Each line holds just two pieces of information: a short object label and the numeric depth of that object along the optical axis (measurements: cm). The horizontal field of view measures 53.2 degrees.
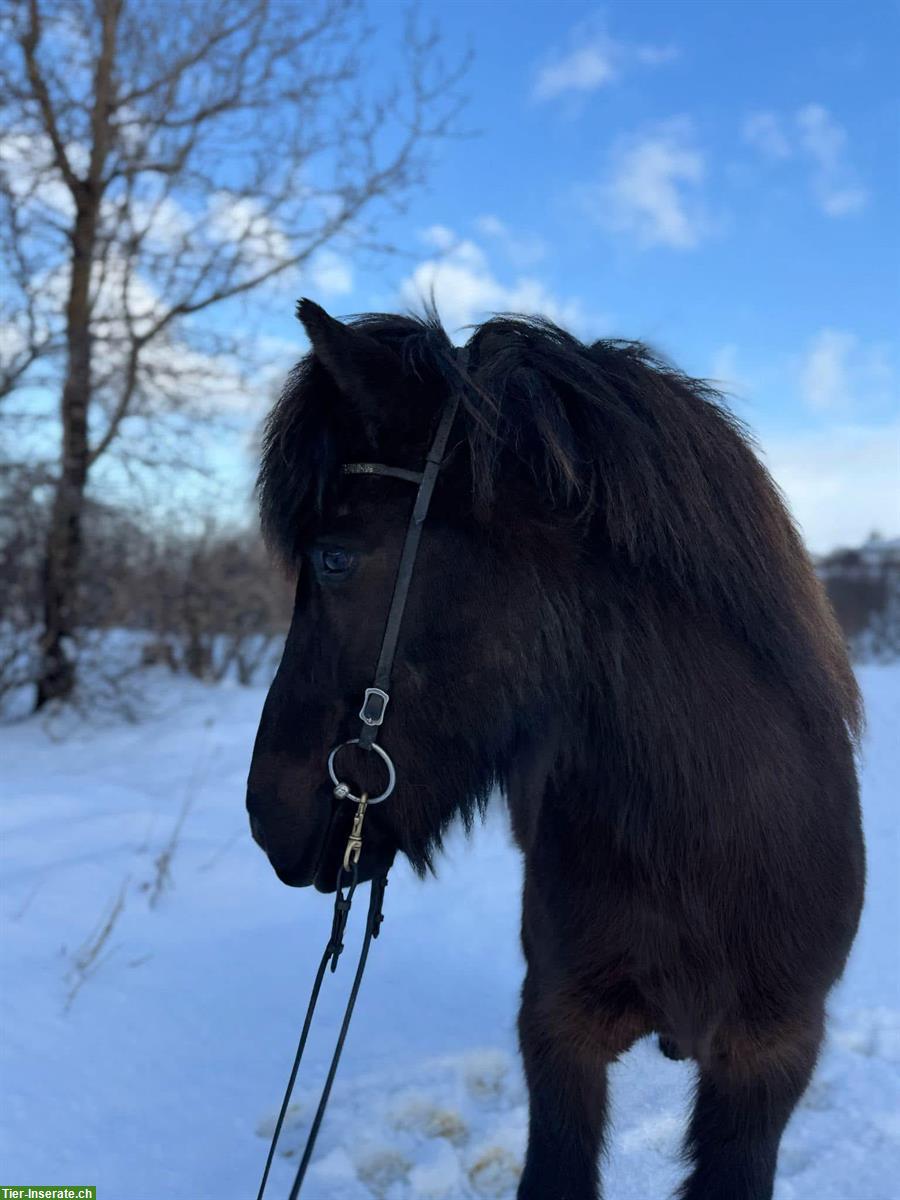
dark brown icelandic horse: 153
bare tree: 681
